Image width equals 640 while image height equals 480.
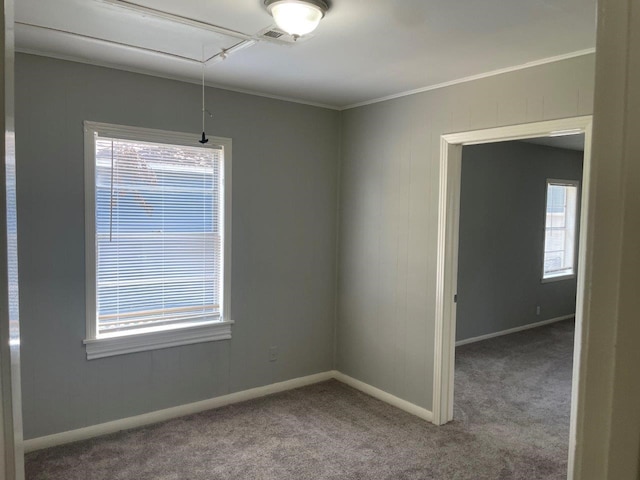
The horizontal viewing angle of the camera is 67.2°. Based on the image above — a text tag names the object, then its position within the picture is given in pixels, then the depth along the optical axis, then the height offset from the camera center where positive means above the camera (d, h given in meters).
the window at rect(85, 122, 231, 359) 3.27 -0.19
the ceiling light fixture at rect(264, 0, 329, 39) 2.10 +0.90
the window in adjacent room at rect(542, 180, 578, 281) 6.82 -0.12
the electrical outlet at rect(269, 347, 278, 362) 4.16 -1.20
